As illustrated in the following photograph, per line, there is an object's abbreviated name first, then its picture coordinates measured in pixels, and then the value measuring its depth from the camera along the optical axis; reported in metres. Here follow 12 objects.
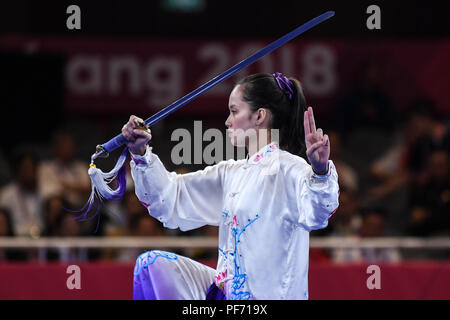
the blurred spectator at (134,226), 11.49
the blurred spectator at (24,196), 12.17
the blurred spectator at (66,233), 10.88
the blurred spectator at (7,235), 11.29
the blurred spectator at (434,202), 11.72
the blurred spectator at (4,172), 13.20
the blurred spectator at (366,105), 13.76
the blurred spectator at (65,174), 12.59
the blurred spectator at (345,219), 11.59
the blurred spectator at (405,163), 12.77
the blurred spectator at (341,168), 12.69
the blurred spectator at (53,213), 11.34
